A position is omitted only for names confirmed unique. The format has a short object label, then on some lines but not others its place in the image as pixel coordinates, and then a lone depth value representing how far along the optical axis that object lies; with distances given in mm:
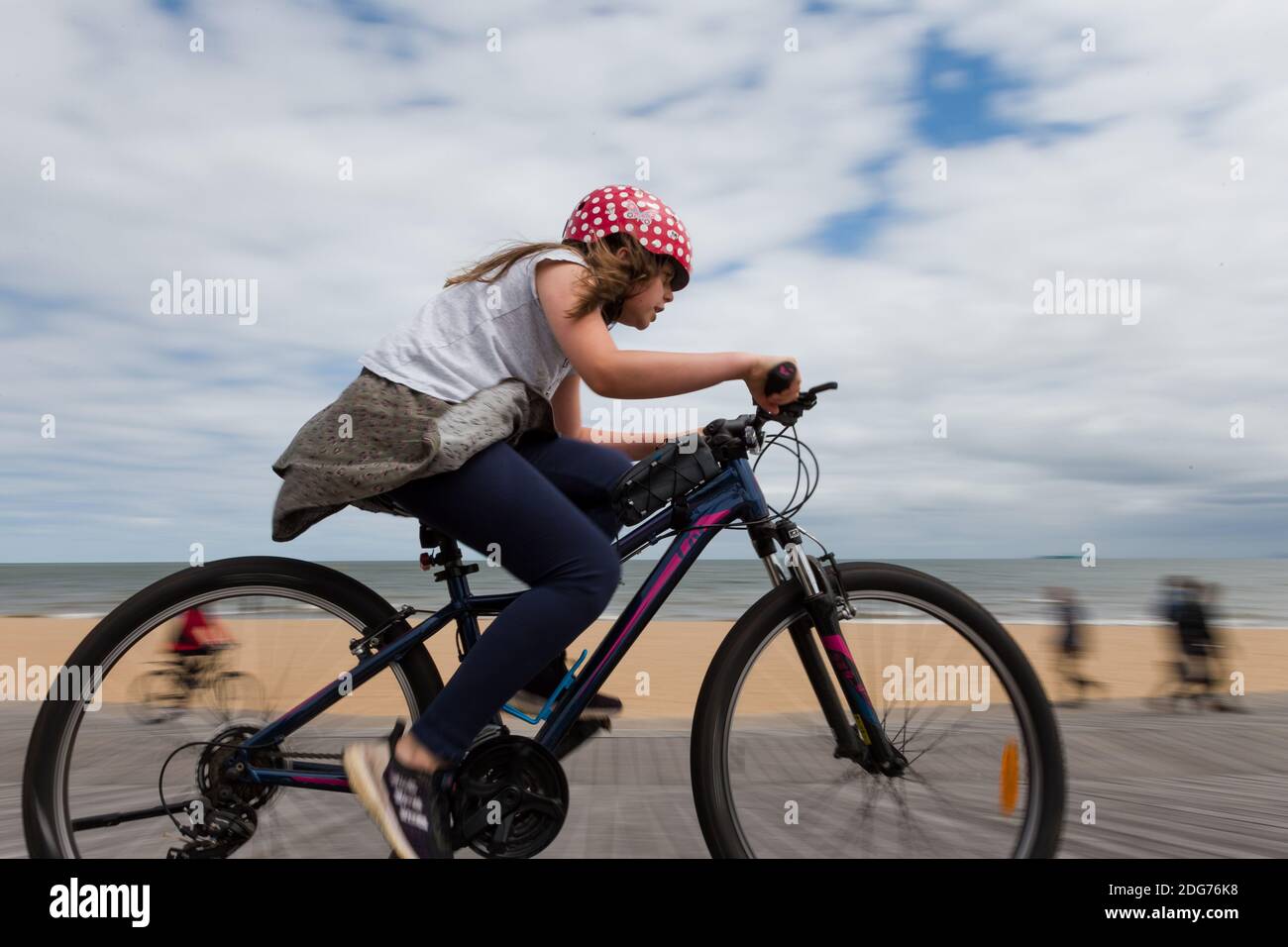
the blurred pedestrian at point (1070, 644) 7035
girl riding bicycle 2000
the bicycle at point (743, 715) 2119
